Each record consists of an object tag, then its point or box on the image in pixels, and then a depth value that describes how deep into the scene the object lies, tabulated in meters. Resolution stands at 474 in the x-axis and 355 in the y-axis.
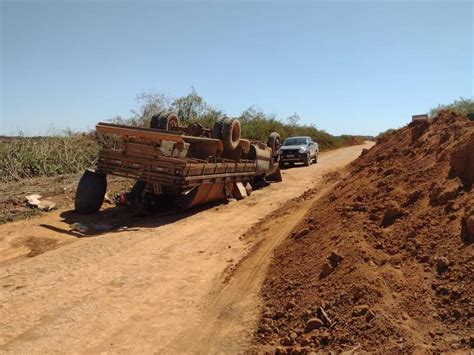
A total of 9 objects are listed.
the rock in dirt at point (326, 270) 6.23
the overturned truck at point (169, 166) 11.70
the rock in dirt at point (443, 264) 5.38
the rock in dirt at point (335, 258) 6.33
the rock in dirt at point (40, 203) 12.26
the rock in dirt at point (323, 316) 5.18
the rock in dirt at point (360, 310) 5.04
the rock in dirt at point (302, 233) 8.62
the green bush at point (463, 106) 33.32
